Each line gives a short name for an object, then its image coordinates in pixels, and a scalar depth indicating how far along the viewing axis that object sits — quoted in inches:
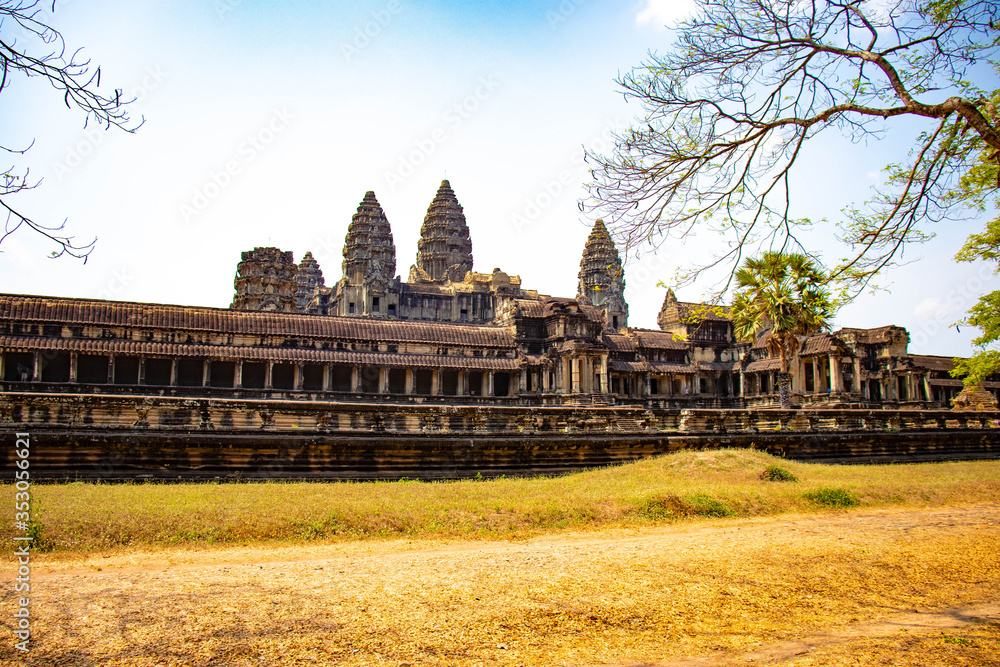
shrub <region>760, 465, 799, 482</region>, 603.8
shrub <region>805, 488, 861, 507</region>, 533.6
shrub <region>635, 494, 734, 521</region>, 469.1
